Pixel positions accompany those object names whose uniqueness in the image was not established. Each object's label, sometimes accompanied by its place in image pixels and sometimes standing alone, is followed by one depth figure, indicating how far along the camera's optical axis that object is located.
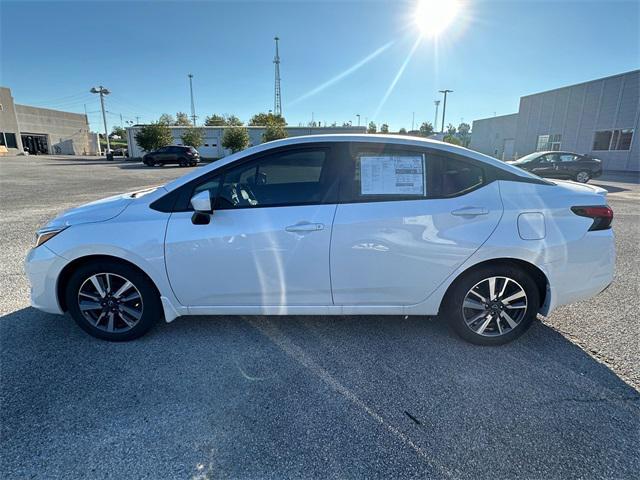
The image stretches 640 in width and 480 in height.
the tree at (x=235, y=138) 40.56
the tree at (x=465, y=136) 49.67
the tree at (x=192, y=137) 40.97
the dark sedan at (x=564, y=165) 16.50
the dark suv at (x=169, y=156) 30.05
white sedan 2.62
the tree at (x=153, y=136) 38.50
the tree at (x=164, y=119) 40.35
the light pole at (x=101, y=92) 43.47
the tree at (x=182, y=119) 64.31
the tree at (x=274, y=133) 38.81
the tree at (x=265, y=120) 44.75
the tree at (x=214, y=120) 60.74
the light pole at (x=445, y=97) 40.97
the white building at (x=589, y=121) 23.39
